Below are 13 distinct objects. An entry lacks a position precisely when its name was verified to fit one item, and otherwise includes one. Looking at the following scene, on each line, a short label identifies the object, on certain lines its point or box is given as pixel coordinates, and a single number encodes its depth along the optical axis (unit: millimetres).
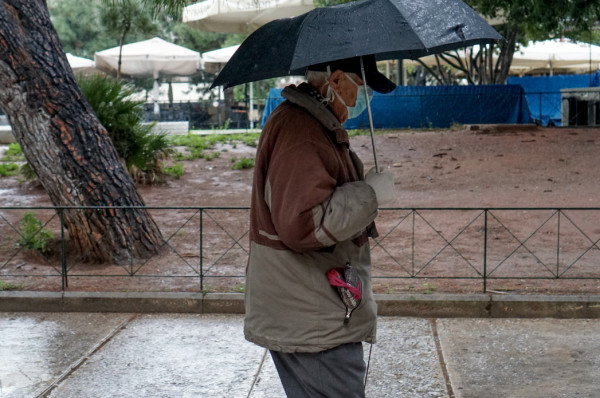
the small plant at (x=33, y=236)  7887
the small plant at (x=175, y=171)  12617
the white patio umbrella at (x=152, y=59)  24844
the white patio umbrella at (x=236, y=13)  13789
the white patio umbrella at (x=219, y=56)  25609
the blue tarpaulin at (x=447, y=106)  20125
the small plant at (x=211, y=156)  14681
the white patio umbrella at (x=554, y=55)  28312
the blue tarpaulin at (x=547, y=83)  25141
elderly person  2479
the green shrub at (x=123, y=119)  10516
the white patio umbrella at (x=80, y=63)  27588
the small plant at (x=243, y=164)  13492
